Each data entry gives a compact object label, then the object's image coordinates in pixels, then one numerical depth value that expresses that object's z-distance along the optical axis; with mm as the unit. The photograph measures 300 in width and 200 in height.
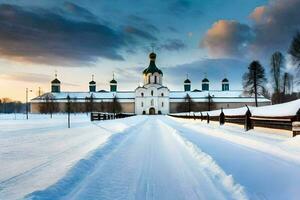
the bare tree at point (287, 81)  43259
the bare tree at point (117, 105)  92119
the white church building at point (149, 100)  96345
